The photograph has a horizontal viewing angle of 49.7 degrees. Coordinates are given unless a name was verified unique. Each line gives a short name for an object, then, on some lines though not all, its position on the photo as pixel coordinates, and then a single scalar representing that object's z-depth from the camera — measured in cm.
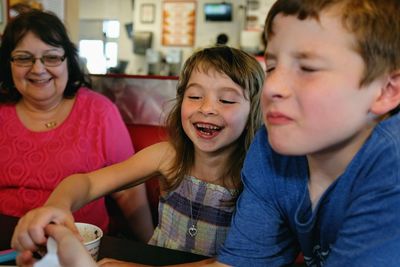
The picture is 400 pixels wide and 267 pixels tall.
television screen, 601
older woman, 169
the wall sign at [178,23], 629
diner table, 94
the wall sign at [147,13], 657
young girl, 127
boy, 68
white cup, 84
